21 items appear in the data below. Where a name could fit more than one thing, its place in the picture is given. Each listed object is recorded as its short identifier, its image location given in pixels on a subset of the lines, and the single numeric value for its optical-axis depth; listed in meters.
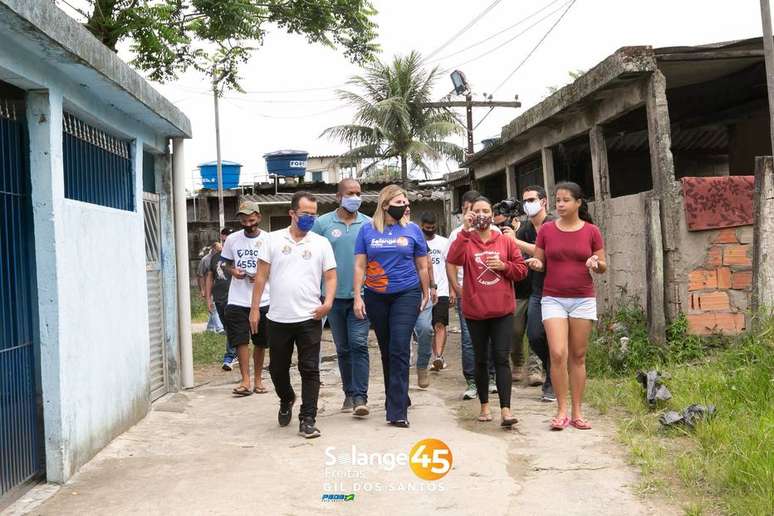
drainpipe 8.35
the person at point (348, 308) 6.59
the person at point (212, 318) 13.20
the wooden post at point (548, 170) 12.13
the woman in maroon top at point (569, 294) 5.94
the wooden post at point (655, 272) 8.12
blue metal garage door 4.59
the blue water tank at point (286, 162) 28.28
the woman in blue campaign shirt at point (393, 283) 6.18
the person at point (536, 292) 6.86
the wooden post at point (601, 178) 9.84
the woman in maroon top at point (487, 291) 6.13
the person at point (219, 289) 9.93
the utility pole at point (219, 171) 25.27
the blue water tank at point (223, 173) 27.86
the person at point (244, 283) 7.98
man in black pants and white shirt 6.02
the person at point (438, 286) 8.80
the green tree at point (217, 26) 11.88
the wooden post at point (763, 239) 6.84
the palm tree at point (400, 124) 28.83
